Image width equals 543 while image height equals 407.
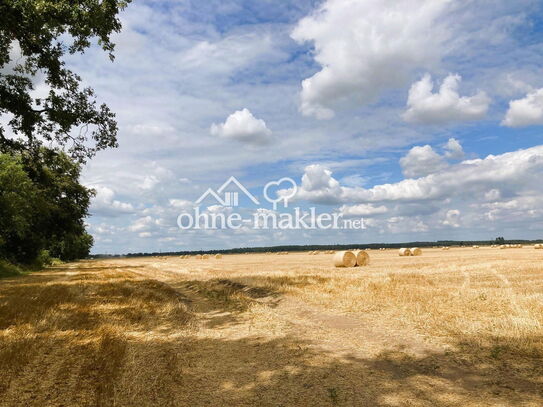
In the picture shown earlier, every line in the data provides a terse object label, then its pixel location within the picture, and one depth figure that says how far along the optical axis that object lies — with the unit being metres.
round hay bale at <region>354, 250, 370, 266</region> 37.97
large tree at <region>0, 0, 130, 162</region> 13.62
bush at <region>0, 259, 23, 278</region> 33.41
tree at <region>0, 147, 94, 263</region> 32.59
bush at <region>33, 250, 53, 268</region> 46.45
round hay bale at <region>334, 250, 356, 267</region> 36.69
